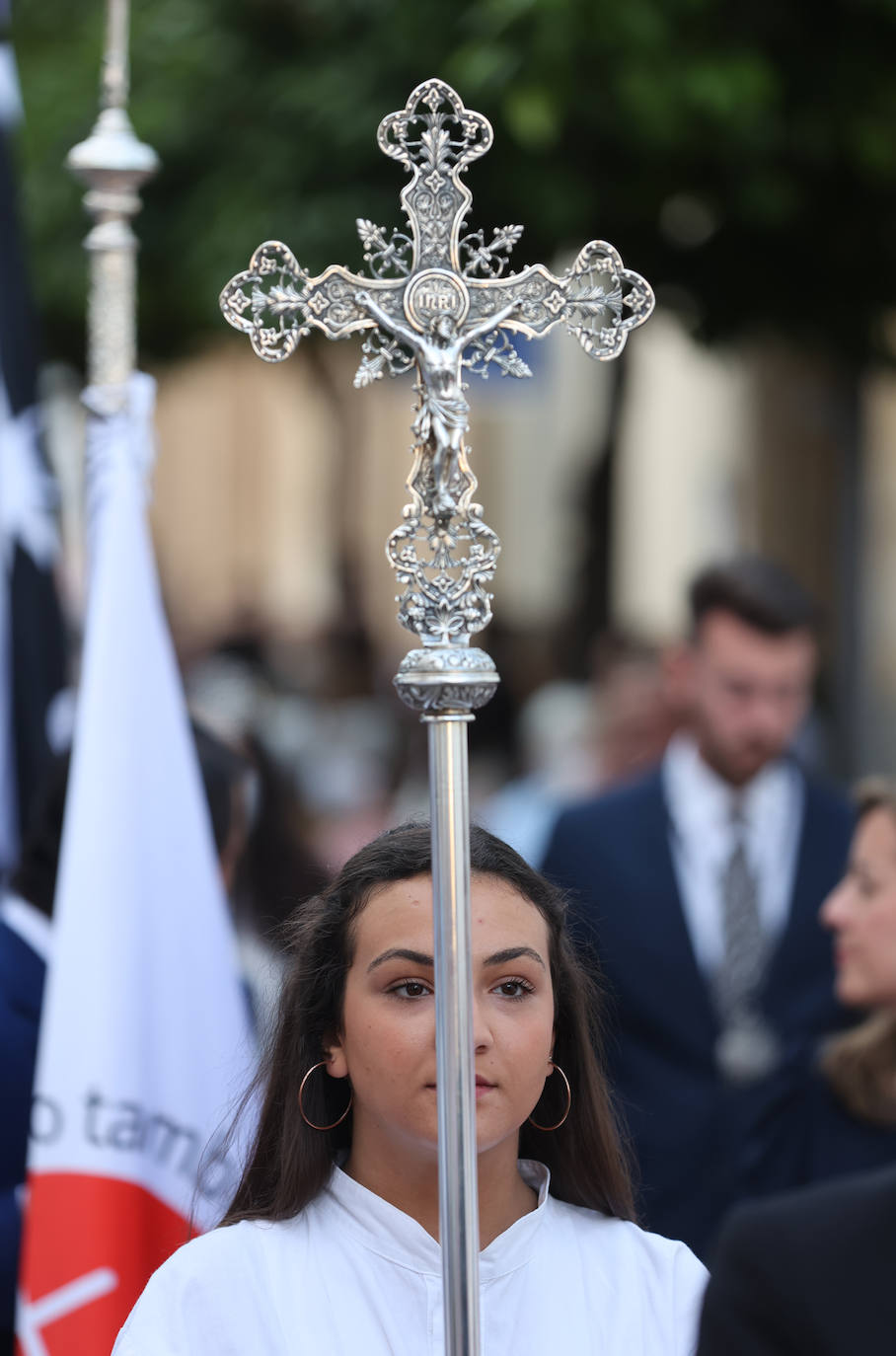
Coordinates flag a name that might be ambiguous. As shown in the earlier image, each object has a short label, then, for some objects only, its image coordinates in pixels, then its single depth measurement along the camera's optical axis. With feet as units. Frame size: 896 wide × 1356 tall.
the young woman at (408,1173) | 13.44
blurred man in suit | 27.96
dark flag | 27.22
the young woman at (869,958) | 23.61
